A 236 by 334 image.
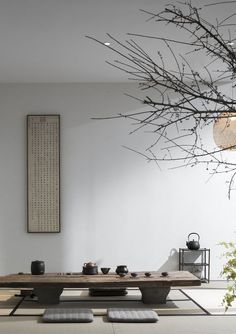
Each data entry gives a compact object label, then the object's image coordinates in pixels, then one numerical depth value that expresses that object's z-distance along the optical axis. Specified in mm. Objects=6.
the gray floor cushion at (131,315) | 5141
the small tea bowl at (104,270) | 6340
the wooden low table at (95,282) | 5723
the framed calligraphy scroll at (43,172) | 8250
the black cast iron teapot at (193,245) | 7965
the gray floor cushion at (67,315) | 5160
